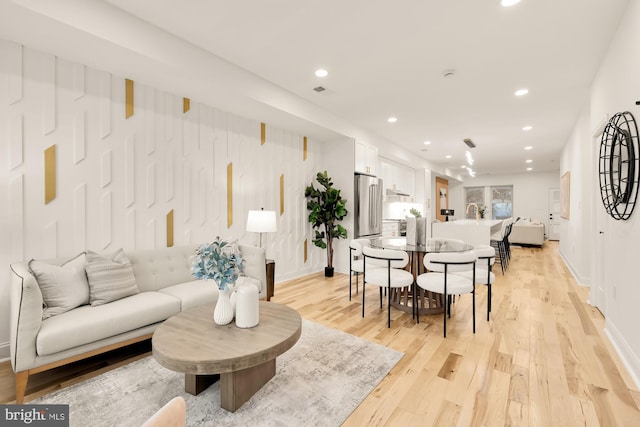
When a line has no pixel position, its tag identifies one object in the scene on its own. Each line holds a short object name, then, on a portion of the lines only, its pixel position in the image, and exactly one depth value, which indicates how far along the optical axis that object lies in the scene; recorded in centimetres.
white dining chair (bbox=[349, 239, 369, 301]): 371
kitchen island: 547
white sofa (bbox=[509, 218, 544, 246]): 927
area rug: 176
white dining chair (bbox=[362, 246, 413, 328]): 308
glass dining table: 340
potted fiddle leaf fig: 531
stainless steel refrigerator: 559
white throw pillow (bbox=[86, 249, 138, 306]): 248
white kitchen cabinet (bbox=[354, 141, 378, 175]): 567
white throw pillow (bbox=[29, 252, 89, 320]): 225
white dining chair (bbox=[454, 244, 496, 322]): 314
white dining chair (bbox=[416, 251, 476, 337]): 288
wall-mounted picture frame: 619
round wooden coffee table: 159
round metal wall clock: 224
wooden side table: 375
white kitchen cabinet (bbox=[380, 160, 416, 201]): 761
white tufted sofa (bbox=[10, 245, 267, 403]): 193
